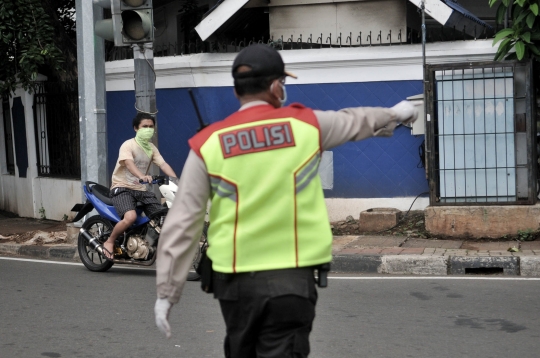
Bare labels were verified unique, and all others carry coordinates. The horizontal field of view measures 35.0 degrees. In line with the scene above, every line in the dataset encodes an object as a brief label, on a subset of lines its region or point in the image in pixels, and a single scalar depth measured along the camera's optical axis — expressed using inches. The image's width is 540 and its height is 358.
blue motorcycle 338.3
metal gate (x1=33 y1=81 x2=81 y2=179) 528.1
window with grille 393.1
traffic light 363.6
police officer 124.1
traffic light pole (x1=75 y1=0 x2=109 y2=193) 410.0
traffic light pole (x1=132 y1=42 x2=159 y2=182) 389.7
